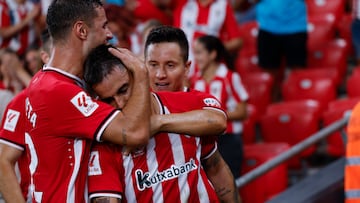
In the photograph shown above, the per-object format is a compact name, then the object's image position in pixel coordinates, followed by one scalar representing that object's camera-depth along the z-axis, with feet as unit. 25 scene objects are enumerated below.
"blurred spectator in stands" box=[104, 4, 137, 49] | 42.78
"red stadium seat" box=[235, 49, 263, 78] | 45.88
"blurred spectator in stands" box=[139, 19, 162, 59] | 35.57
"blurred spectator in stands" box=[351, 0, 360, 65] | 41.62
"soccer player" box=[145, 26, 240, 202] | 21.66
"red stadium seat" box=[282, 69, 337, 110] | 41.61
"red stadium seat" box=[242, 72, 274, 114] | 42.92
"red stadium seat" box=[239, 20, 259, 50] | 48.83
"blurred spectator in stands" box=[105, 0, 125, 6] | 46.47
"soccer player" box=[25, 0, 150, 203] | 17.92
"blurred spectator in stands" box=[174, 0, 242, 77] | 42.13
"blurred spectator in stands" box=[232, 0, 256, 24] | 52.76
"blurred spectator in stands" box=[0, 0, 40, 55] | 46.29
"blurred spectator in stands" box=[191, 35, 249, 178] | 33.69
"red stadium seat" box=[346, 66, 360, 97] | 40.35
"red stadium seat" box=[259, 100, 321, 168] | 38.95
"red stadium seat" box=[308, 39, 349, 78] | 44.44
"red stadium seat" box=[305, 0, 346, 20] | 48.98
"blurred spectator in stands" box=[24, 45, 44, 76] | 36.27
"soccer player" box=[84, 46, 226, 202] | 18.04
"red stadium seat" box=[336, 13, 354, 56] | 46.83
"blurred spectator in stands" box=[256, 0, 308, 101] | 43.09
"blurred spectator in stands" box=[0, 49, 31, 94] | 34.56
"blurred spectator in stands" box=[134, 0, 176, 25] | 46.38
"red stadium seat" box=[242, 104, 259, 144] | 39.54
